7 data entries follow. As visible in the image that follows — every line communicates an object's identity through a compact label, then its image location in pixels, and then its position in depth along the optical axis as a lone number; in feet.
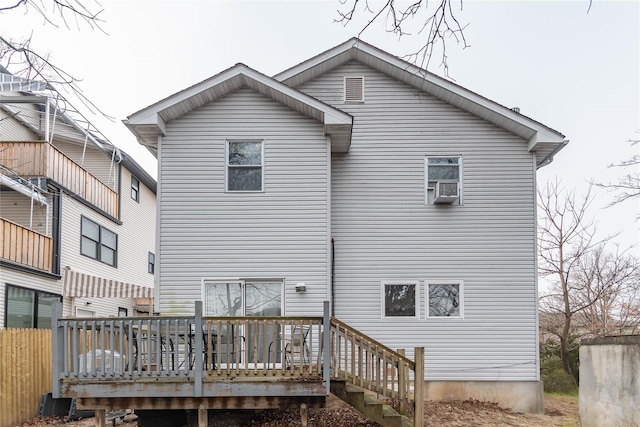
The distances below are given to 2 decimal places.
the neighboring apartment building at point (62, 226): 49.24
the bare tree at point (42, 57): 14.55
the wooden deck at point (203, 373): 30.12
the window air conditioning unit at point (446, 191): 42.30
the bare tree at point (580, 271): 67.10
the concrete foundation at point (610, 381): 27.22
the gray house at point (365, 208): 39.06
